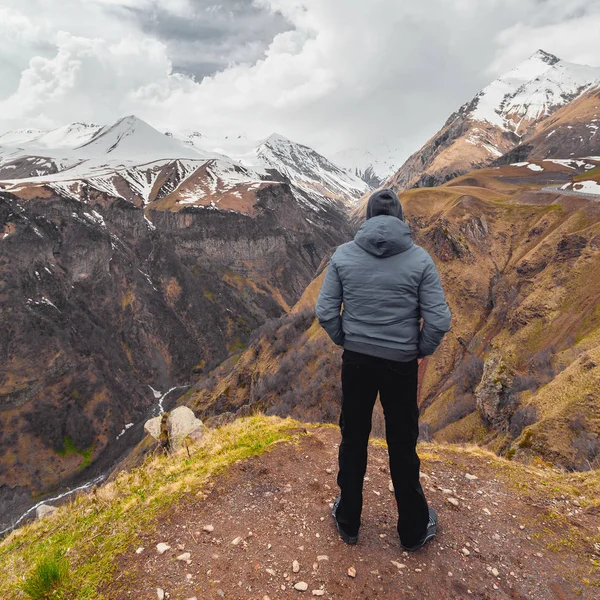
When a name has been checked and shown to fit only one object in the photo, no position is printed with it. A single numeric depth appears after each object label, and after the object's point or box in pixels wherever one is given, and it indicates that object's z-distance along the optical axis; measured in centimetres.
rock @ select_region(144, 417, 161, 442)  1262
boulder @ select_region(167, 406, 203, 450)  1039
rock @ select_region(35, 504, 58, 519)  1071
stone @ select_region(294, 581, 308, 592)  381
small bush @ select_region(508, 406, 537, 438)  1834
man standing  396
